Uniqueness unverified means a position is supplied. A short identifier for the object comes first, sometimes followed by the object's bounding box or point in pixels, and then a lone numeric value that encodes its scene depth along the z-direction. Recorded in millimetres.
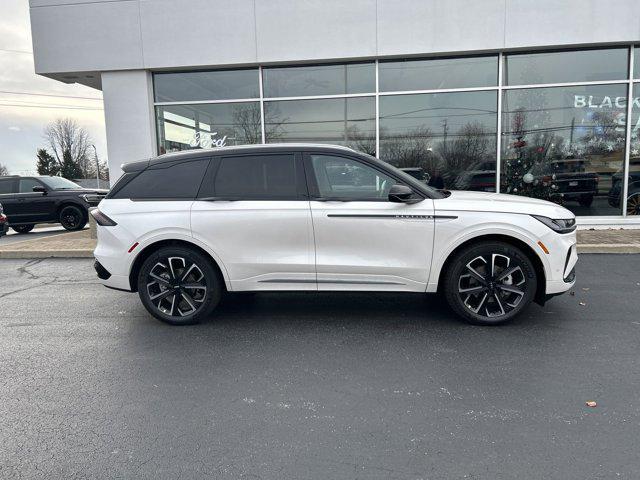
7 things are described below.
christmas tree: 10570
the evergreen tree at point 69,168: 72000
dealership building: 10055
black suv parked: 13227
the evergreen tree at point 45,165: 73062
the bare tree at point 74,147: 78562
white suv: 4438
